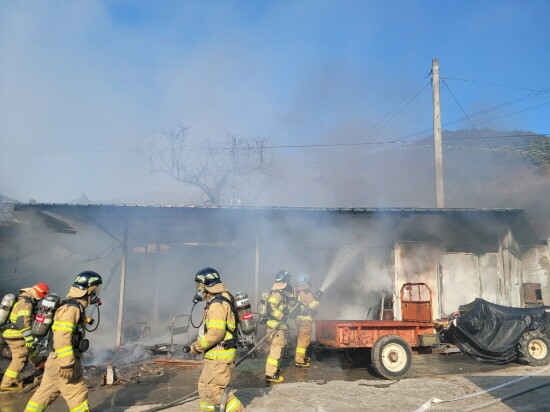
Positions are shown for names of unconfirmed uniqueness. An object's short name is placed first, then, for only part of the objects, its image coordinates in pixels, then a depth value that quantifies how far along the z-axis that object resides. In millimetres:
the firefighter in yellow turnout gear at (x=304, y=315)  8180
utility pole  13865
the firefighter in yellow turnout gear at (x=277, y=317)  7082
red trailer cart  7156
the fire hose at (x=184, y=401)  4297
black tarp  8289
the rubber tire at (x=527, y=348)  8039
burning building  11570
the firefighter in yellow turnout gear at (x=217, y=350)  4340
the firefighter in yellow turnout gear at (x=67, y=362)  4383
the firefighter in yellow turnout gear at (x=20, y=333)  6512
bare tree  26734
